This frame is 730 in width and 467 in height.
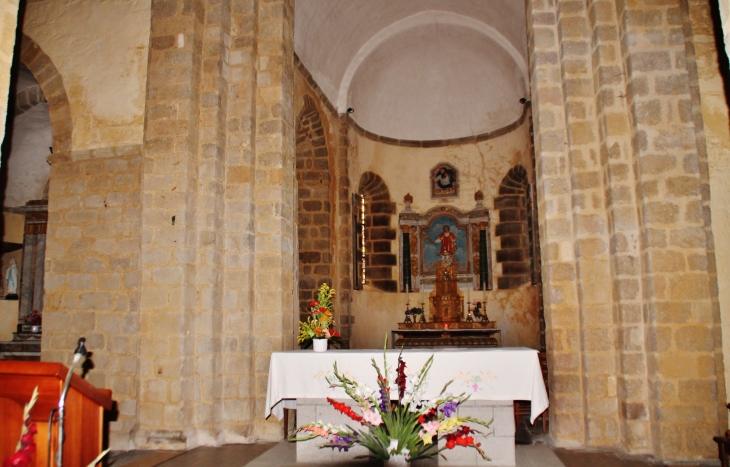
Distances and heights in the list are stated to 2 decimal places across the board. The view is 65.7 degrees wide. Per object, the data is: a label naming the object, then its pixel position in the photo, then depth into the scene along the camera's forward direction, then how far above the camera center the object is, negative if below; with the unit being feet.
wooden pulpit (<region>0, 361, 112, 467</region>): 9.13 -1.96
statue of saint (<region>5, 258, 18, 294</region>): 33.71 +1.22
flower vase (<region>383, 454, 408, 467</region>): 9.93 -2.92
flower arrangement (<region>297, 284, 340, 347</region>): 18.33 -0.87
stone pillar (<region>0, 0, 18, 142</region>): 8.18 +3.73
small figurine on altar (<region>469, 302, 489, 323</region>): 33.35 -1.21
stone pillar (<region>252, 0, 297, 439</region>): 19.53 +3.60
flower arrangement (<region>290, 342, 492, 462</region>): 9.82 -2.35
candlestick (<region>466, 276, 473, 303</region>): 36.75 +0.24
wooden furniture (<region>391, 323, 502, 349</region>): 31.63 -2.46
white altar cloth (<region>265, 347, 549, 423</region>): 15.75 -2.21
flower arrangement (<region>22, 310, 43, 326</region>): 30.35 -1.12
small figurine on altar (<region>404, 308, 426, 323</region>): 33.84 -1.12
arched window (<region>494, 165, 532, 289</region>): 36.55 +4.18
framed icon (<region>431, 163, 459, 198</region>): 39.17 +7.74
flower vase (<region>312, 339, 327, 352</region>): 17.84 -1.56
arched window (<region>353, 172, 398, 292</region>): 38.29 +4.30
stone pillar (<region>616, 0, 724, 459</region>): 16.03 +1.63
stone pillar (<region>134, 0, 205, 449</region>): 18.24 +2.25
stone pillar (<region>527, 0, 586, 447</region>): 17.70 +2.04
